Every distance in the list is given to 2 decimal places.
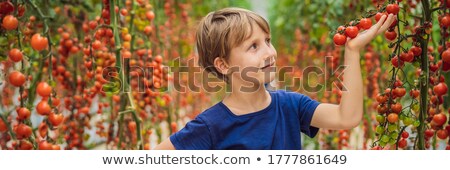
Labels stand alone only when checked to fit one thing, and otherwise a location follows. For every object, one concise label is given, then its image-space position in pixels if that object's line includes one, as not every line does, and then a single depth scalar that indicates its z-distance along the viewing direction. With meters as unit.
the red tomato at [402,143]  2.44
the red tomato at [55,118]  2.52
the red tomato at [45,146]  2.50
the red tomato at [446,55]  2.35
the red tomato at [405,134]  2.46
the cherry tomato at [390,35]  2.36
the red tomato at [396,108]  2.36
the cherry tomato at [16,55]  2.48
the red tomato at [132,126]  3.09
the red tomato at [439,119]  2.44
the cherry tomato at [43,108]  2.50
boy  2.40
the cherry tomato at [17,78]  2.47
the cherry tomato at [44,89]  2.50
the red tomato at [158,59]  3.12
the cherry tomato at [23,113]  2.47
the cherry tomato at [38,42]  2.53
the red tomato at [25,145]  2.48
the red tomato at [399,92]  2.37
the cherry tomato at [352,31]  2.26
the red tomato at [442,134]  2.46
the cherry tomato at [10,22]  2.50
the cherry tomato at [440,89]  2.41
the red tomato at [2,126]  2.61
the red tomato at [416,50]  2.37
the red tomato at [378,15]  2.30
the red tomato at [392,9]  2.26
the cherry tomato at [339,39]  2.26
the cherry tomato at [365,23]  2.27
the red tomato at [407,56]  2.34
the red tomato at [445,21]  2.35
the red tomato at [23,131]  2.47
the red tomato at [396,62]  2.35
